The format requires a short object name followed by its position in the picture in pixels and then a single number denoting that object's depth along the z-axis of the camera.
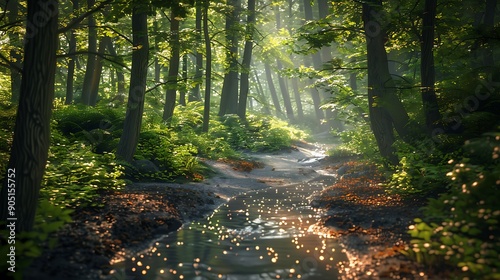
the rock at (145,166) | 13.48
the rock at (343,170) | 18.48
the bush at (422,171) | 9.74
